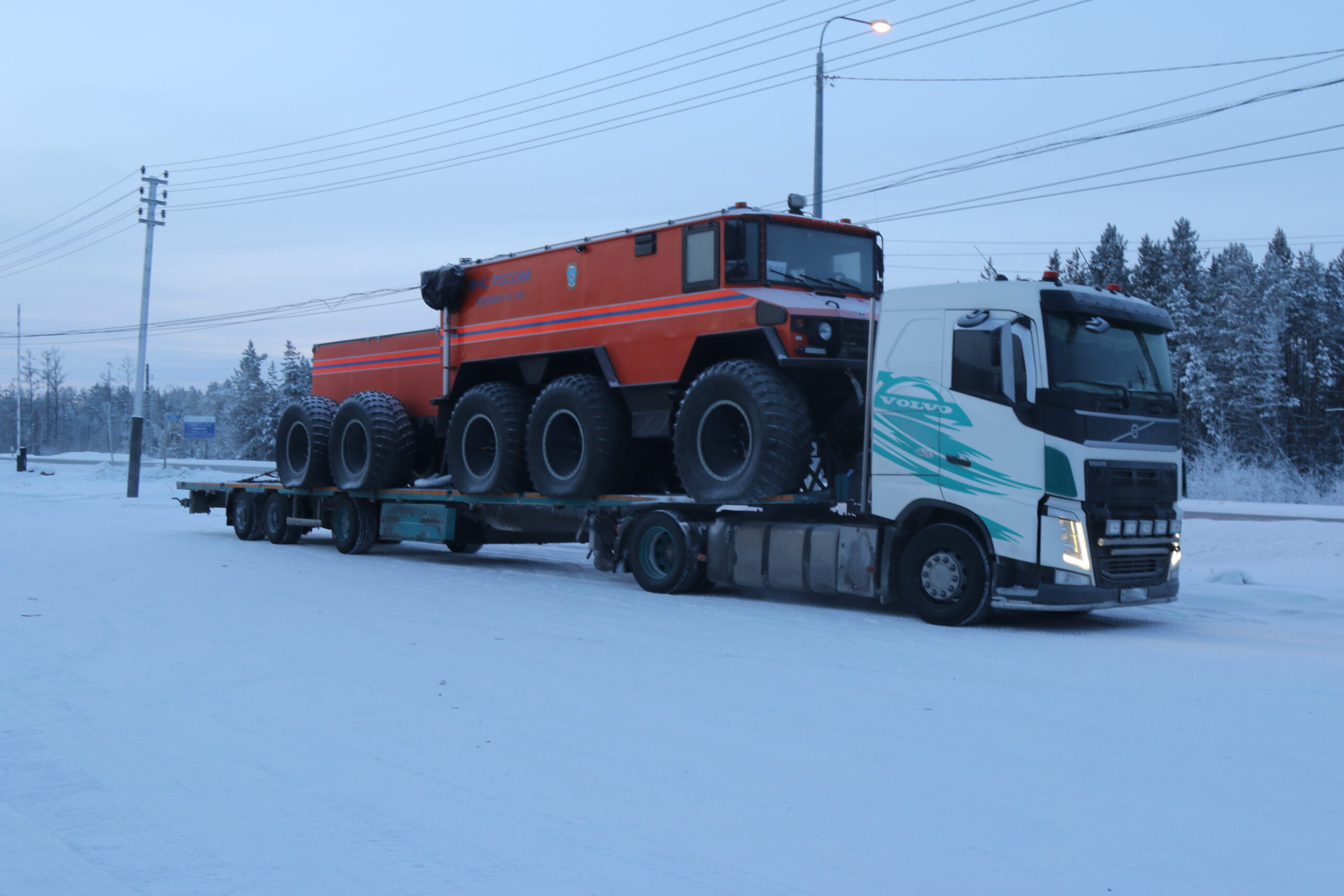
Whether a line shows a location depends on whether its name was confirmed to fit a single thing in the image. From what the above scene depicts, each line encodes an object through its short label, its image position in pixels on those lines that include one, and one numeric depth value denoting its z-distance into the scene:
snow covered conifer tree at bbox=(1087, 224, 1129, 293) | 68.31
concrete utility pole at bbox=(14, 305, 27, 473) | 51.25
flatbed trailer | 11.21
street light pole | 18.92
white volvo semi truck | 9.64
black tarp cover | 15.84
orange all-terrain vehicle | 11.51
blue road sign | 48.75
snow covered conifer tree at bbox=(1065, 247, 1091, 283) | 66.85
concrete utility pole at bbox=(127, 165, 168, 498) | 33.88
